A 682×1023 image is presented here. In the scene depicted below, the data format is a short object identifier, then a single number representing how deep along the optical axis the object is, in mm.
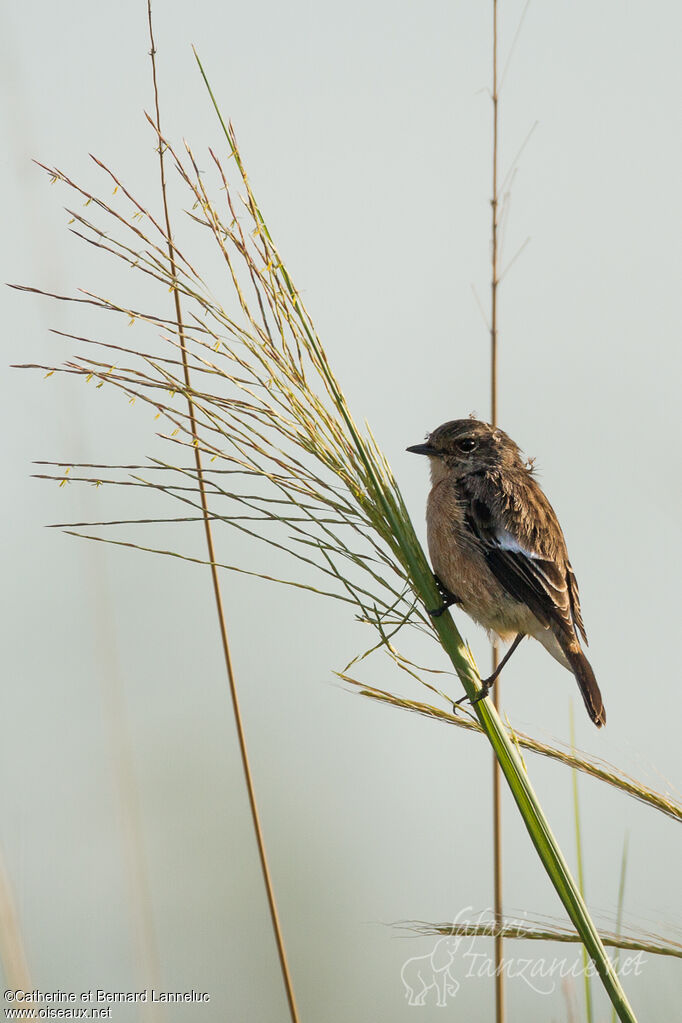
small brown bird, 6281
